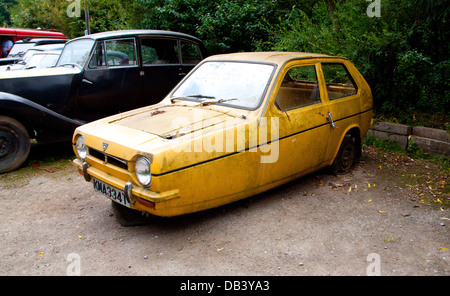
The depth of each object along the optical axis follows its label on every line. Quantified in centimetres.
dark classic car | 530
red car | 1203
